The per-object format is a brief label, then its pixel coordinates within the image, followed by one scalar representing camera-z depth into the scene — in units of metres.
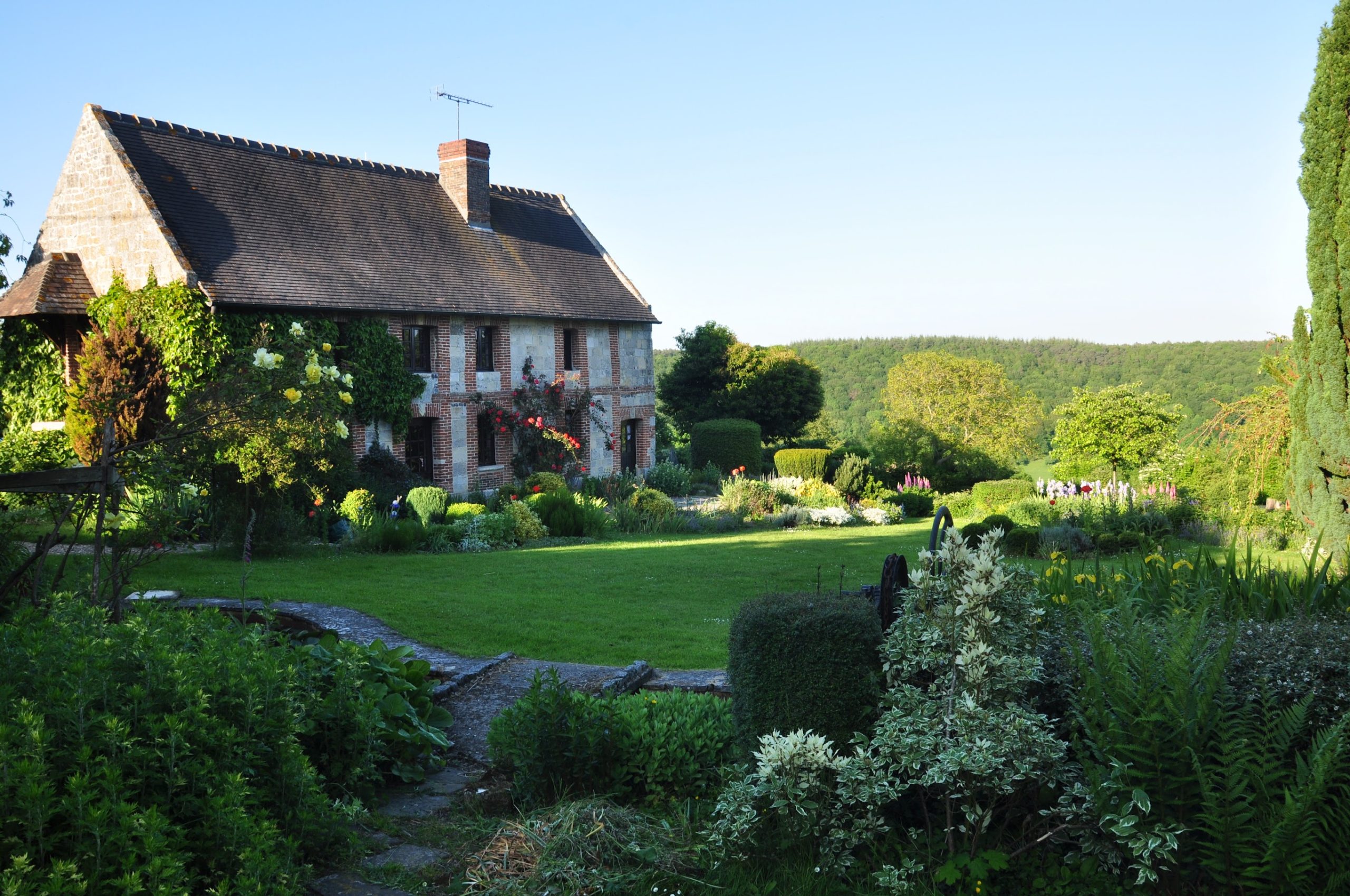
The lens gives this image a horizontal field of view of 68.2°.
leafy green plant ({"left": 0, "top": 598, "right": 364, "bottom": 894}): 2.81
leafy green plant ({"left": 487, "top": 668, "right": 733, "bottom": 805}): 4.25
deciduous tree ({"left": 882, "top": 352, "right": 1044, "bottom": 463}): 42.75
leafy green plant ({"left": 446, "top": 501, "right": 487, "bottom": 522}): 16.77
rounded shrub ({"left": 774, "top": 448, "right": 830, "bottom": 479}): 25.61
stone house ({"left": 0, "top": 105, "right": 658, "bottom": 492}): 18.03
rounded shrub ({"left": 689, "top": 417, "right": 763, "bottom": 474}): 28.14
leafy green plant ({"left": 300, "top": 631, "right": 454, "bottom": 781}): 4.60
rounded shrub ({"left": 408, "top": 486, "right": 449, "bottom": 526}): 16.59
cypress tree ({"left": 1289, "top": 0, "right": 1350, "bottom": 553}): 10.36
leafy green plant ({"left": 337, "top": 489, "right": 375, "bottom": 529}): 15.16
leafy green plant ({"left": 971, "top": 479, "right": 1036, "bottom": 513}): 21.17
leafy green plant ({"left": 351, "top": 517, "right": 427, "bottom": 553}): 14.36
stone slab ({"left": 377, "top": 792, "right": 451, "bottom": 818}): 4.27
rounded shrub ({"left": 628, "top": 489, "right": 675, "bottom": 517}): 19.02
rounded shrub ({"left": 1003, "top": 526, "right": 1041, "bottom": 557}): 14.04
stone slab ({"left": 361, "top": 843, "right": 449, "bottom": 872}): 3.70
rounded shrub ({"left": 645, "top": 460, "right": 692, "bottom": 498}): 24.94
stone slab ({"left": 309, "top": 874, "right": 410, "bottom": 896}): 3.41
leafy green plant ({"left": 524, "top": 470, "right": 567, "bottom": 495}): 19.41
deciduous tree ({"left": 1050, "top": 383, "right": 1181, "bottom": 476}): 25.11
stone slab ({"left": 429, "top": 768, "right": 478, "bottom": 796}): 4.56
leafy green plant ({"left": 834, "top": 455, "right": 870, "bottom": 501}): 23.80
